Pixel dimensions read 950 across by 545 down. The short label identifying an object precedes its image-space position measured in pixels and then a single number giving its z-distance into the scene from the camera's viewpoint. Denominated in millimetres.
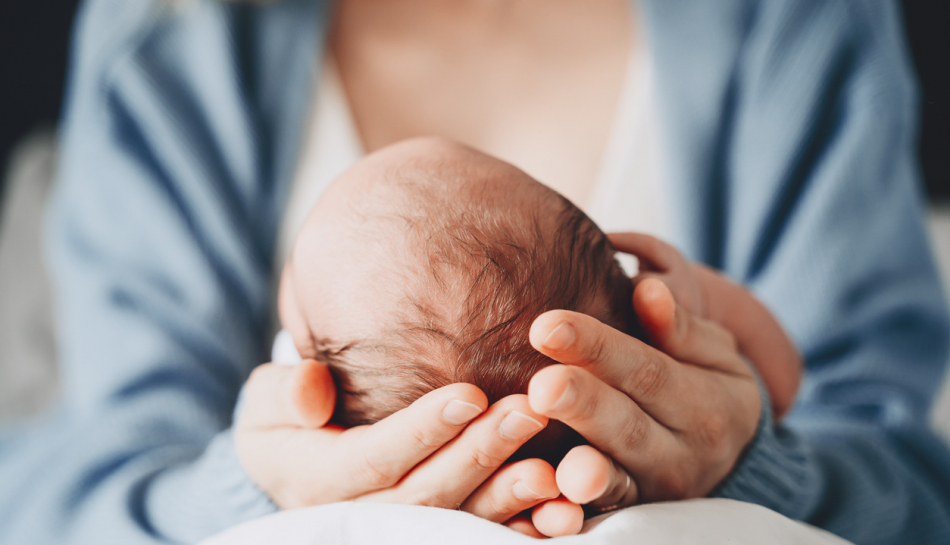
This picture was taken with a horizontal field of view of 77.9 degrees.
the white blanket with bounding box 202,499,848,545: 311
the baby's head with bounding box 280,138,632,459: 346
